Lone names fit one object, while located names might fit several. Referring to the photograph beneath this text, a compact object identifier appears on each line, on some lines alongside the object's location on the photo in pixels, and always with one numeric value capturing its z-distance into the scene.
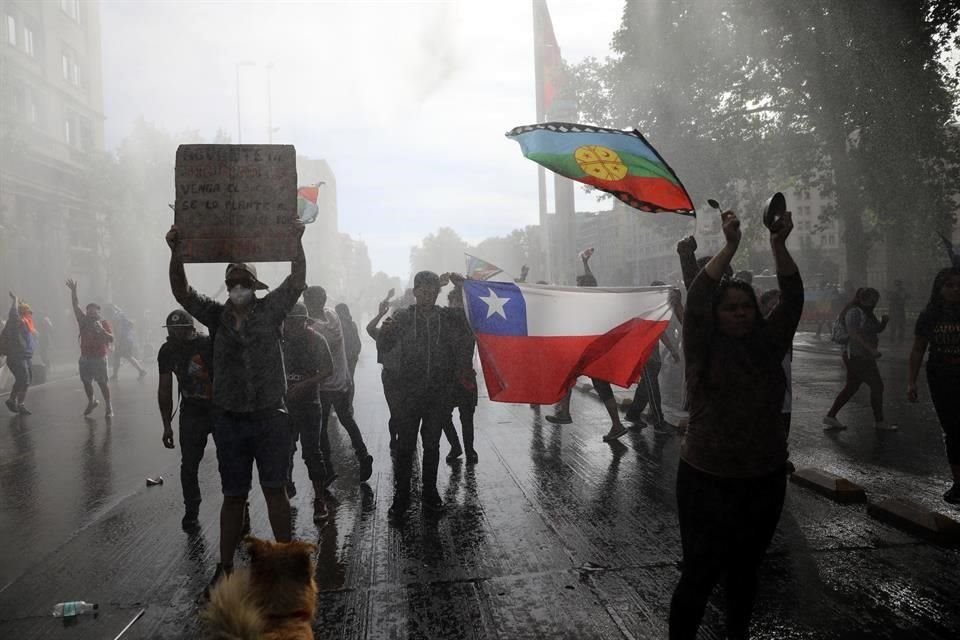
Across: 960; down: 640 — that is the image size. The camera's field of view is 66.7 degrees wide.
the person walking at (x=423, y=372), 5.68
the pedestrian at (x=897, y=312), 22.66
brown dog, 2.39
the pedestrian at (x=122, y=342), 20.40
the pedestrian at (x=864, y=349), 8.70
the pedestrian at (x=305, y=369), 5.73
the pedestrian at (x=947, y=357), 5.69
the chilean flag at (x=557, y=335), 6.54
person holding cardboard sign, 4.05
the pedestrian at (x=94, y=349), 12.47
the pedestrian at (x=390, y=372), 5.74
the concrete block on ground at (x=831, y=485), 5.74
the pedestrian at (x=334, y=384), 6.85
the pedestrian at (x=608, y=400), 8.62
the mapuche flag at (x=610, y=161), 5.37
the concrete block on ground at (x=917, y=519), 4.68
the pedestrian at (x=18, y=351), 12.92
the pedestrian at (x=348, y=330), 9.82
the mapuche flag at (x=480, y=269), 12.41
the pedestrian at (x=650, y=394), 9.20
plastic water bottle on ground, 3.97
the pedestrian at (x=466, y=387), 5.97
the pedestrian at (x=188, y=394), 5.64
